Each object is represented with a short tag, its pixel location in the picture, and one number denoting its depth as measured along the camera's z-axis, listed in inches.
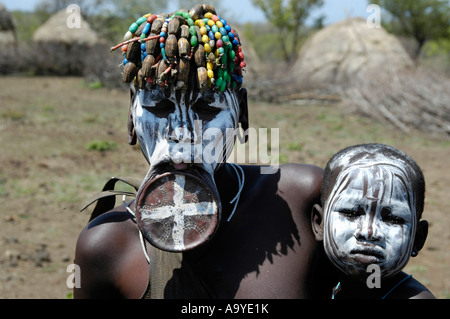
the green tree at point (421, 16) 953.5
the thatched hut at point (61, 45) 669.3
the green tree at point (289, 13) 872.6
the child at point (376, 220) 60.9
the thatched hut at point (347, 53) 616.4
